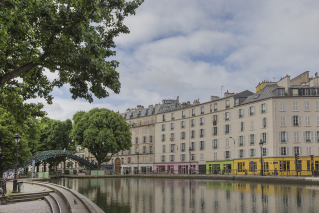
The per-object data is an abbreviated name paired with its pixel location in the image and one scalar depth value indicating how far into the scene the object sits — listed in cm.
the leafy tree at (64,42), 1054
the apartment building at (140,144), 8050
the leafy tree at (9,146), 3712
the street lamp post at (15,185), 2014
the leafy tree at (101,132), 5919
